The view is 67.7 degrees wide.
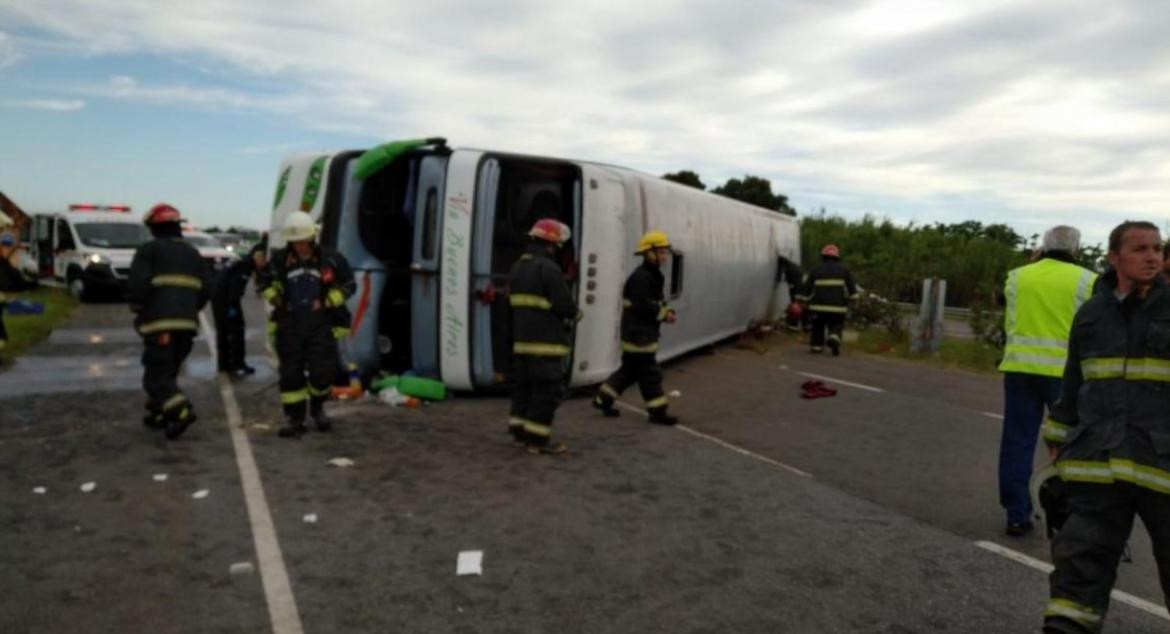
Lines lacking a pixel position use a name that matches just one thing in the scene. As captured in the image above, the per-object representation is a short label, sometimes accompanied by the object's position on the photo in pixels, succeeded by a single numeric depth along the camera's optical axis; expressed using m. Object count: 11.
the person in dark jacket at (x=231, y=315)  9.98
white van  19.33
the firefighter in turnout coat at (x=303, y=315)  7.11
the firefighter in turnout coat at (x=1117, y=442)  3.36
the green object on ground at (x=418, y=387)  8.79
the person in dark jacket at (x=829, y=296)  14.03
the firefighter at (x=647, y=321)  8.06
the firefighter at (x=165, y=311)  6.83
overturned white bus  8.67
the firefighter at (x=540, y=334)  6.82
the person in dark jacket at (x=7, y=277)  8.30
